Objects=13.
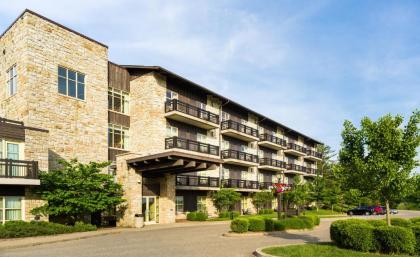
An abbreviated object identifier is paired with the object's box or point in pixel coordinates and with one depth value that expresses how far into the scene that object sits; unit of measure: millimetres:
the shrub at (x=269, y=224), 22812
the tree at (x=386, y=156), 14203
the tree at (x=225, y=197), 38562
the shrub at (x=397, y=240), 12672
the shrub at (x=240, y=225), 21219
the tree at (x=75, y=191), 23219
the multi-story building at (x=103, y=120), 24297
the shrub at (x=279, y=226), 23578
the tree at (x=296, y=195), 38728
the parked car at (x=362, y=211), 51531
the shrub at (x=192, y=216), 34425
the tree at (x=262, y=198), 47531
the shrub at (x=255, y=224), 22016
